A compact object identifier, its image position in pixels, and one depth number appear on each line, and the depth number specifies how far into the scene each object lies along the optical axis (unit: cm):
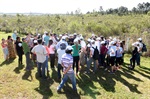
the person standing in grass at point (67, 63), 395
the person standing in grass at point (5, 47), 663
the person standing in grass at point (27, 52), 529
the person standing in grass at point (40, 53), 457
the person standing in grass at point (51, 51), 530
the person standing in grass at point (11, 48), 676
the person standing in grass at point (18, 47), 573
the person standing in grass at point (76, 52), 493
